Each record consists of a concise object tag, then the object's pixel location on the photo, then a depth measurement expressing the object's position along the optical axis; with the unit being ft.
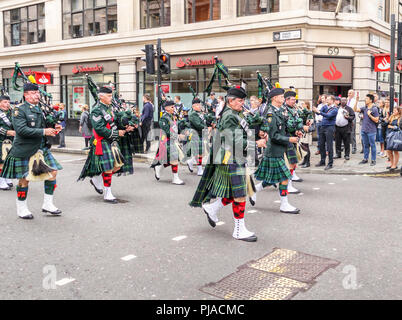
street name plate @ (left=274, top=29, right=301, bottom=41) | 54.44
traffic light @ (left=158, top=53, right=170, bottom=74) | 47.21
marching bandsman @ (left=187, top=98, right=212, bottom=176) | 34.58
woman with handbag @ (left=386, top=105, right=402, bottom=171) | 35.32
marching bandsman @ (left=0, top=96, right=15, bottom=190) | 29.68
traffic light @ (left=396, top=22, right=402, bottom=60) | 40.68
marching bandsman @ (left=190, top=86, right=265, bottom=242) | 18.51
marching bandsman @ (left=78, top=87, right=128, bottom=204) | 25.14
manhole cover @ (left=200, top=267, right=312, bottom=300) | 12.94
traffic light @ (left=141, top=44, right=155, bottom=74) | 46.19
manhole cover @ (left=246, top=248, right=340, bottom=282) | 14.55
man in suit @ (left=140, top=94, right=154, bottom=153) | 49.29
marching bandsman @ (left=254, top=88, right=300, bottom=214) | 23.04
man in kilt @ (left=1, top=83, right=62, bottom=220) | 21.22
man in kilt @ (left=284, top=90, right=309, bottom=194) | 24.76
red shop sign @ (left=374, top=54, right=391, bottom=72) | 47.88
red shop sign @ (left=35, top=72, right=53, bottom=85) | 72.28
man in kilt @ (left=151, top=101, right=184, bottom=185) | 32.63
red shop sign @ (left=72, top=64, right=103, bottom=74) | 74.43
